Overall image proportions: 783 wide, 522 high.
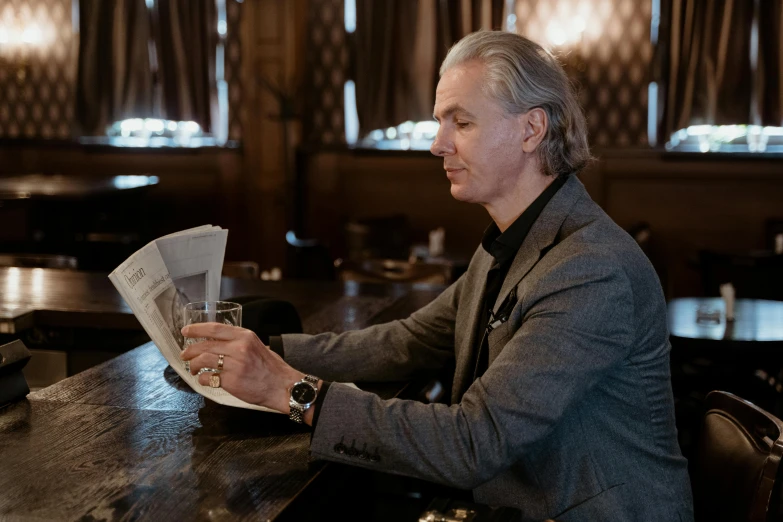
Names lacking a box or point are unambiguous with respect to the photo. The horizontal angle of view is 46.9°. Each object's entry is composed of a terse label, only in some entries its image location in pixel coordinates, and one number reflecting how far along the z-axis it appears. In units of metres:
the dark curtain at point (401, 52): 6.75
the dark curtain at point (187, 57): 7.27
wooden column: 7.00
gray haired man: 1.44
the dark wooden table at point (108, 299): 2.59
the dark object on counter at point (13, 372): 1.70
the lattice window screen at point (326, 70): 7.05
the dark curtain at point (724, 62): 6.19
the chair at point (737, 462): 1.49
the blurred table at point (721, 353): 3.45
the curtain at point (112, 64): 7.44
